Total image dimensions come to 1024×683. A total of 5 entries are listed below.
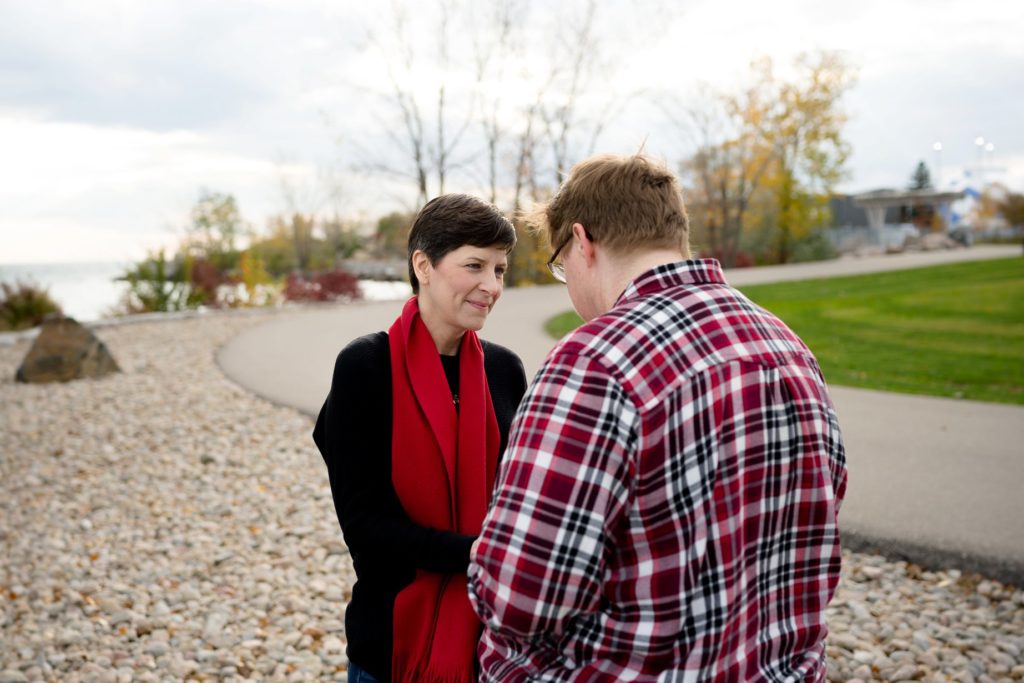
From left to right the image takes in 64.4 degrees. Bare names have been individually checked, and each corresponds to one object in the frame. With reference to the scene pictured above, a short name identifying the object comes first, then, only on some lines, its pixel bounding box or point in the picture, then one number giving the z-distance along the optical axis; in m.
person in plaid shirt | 1.27
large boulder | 10.59
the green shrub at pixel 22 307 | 17.62
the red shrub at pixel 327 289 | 21.64
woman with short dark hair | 1.89
